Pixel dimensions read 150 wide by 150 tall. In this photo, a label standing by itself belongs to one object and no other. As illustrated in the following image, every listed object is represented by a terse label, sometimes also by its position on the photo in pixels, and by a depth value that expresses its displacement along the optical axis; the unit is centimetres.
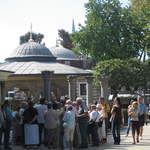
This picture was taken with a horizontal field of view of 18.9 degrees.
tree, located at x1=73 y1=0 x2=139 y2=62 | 4553
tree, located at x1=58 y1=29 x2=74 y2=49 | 7825
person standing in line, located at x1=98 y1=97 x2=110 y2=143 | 1778
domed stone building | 4772
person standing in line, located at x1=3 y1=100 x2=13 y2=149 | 1602
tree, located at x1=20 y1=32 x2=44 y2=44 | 7842
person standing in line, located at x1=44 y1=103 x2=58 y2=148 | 1588
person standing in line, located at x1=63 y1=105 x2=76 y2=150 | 1512
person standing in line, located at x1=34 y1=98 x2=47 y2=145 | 1664
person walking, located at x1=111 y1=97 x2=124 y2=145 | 1661
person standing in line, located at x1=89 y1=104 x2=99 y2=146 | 1681
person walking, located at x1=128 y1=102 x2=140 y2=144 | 1711
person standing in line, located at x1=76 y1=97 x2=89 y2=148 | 1611
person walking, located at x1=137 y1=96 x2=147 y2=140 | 1884
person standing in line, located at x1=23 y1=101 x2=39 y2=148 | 1580
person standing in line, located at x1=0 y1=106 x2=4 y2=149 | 1577
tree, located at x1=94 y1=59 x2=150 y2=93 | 3959
